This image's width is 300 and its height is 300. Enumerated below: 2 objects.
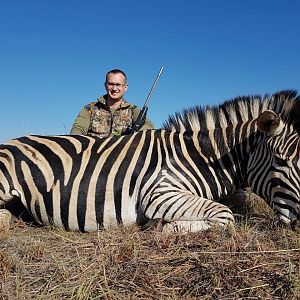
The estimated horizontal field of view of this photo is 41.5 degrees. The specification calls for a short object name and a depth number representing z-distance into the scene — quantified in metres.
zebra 3.13
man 5.53
